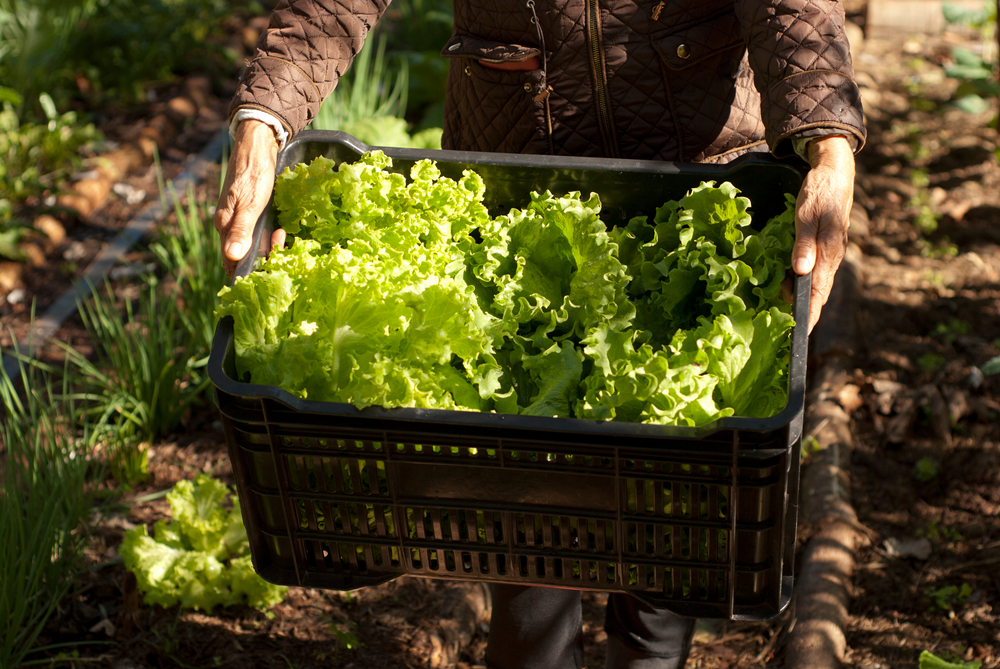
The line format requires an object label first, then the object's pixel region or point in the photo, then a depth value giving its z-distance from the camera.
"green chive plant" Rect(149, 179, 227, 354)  6.18
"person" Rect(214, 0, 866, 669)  3.20
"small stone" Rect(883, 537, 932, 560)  5.47
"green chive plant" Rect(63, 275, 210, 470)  5.84
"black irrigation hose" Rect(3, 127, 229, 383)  7.38
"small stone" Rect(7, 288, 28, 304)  7.96
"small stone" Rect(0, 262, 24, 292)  7.98
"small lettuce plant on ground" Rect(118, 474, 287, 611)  4.89
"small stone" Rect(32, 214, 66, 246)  8.52
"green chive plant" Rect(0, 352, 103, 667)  4.36
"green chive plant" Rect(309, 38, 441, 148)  7.69
